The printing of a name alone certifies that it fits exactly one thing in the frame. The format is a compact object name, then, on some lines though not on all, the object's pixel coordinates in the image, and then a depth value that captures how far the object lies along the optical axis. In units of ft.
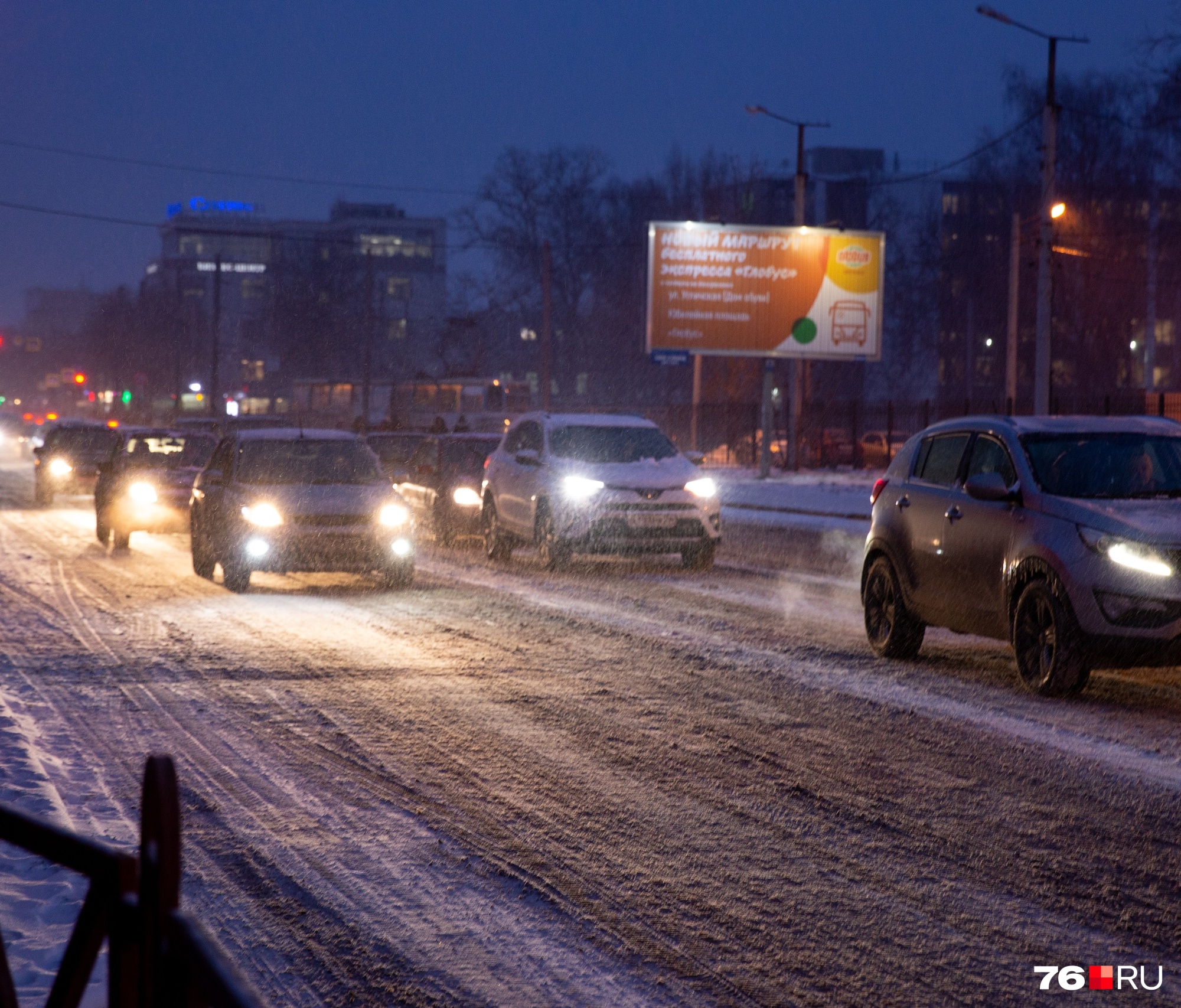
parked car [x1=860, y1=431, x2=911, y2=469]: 181.57
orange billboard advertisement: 136.26
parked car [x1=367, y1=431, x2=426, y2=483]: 95.20
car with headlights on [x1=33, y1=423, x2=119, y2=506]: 106.52
